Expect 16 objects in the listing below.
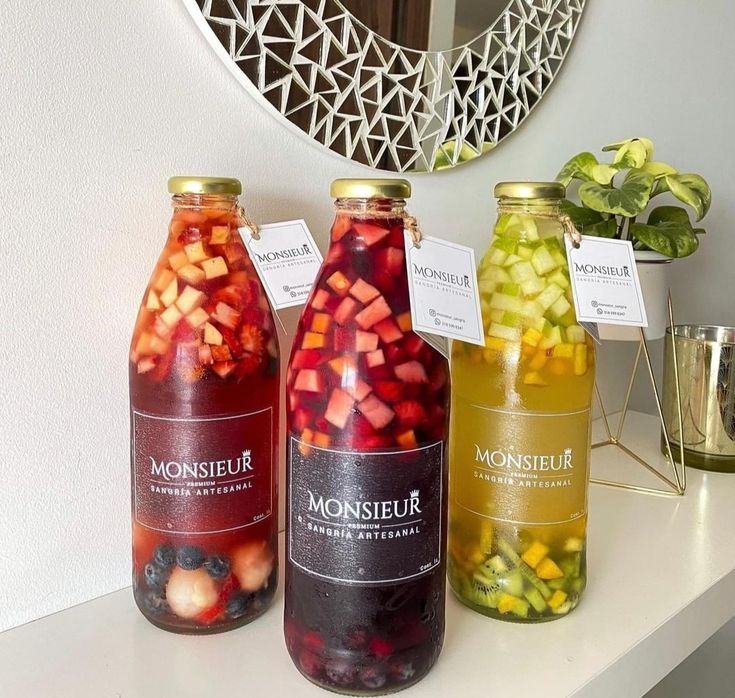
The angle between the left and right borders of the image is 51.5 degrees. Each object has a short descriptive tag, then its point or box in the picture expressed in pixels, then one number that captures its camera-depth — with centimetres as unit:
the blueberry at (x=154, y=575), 62
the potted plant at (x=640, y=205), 94
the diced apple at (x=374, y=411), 54
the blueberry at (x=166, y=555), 62
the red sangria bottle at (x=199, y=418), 60
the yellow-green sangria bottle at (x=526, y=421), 65
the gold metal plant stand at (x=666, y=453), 98
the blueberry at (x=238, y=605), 64
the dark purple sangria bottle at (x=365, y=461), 54
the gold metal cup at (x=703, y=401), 103
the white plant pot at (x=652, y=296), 99
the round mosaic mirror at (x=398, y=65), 71
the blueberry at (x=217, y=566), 62
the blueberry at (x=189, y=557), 62
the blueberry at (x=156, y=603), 63
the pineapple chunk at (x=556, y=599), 67
